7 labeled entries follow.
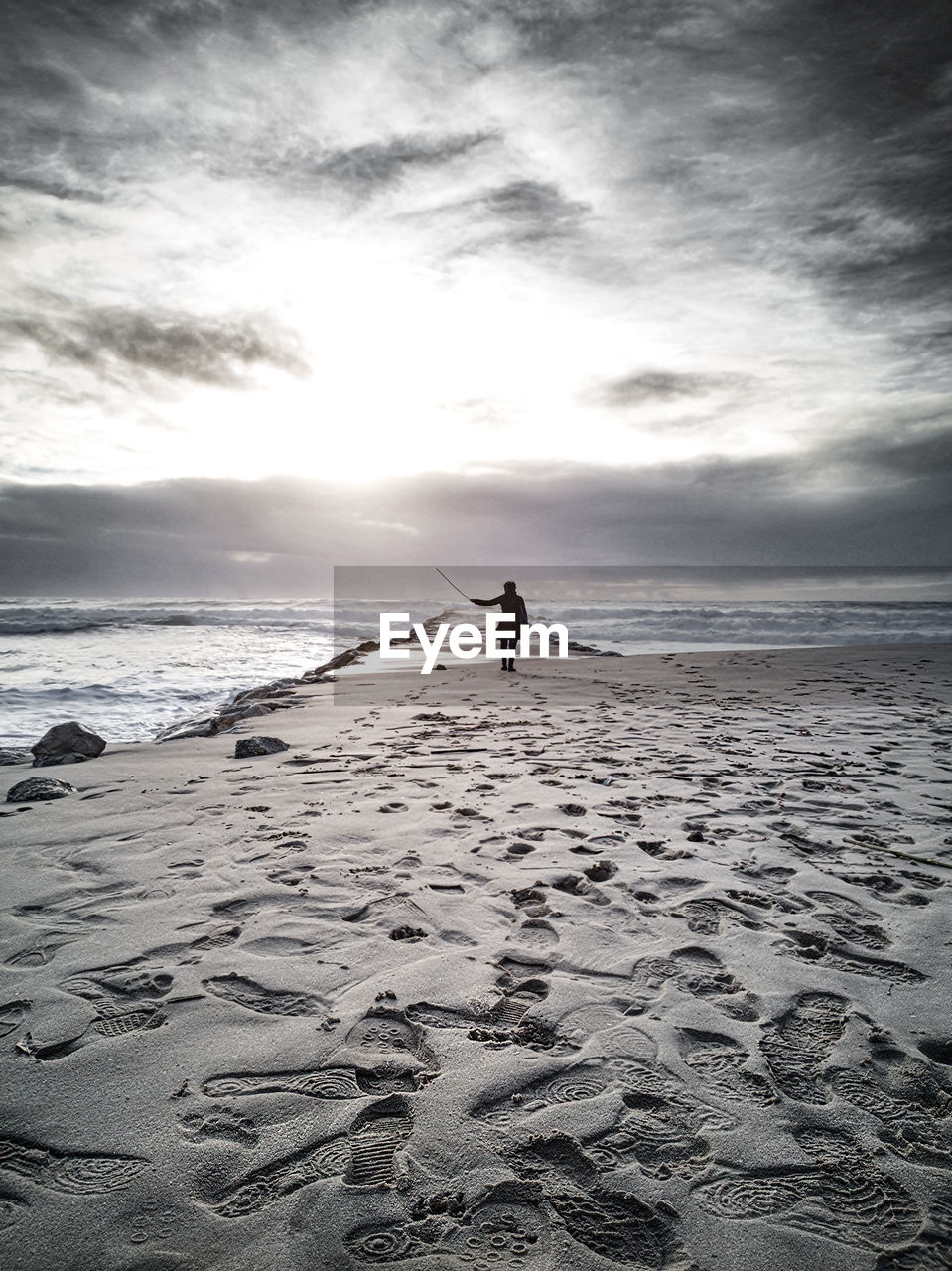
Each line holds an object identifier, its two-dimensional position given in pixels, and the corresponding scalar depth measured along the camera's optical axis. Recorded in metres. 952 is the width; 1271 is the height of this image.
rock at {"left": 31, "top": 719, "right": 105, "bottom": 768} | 6.49
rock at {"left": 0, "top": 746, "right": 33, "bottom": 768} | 6.70
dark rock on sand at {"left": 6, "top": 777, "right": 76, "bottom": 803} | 5.07
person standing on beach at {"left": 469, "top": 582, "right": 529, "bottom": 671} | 14.52
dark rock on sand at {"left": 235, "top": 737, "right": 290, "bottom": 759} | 6.52
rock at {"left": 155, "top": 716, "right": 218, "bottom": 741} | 8.22
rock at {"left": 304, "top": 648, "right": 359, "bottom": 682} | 15.60
